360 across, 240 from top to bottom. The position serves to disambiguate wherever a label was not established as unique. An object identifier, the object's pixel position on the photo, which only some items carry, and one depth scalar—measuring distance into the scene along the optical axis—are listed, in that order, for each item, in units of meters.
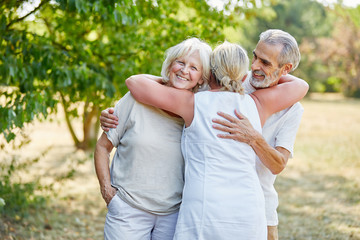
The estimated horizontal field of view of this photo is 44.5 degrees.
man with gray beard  2.44
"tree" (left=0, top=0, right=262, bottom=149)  3.71
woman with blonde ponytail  2.16
